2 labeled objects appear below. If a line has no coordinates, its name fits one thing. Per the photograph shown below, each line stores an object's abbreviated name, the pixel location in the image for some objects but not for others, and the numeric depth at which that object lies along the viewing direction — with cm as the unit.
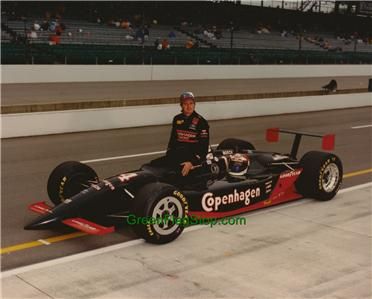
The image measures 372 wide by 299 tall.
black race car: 546
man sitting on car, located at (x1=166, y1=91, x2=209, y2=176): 627
